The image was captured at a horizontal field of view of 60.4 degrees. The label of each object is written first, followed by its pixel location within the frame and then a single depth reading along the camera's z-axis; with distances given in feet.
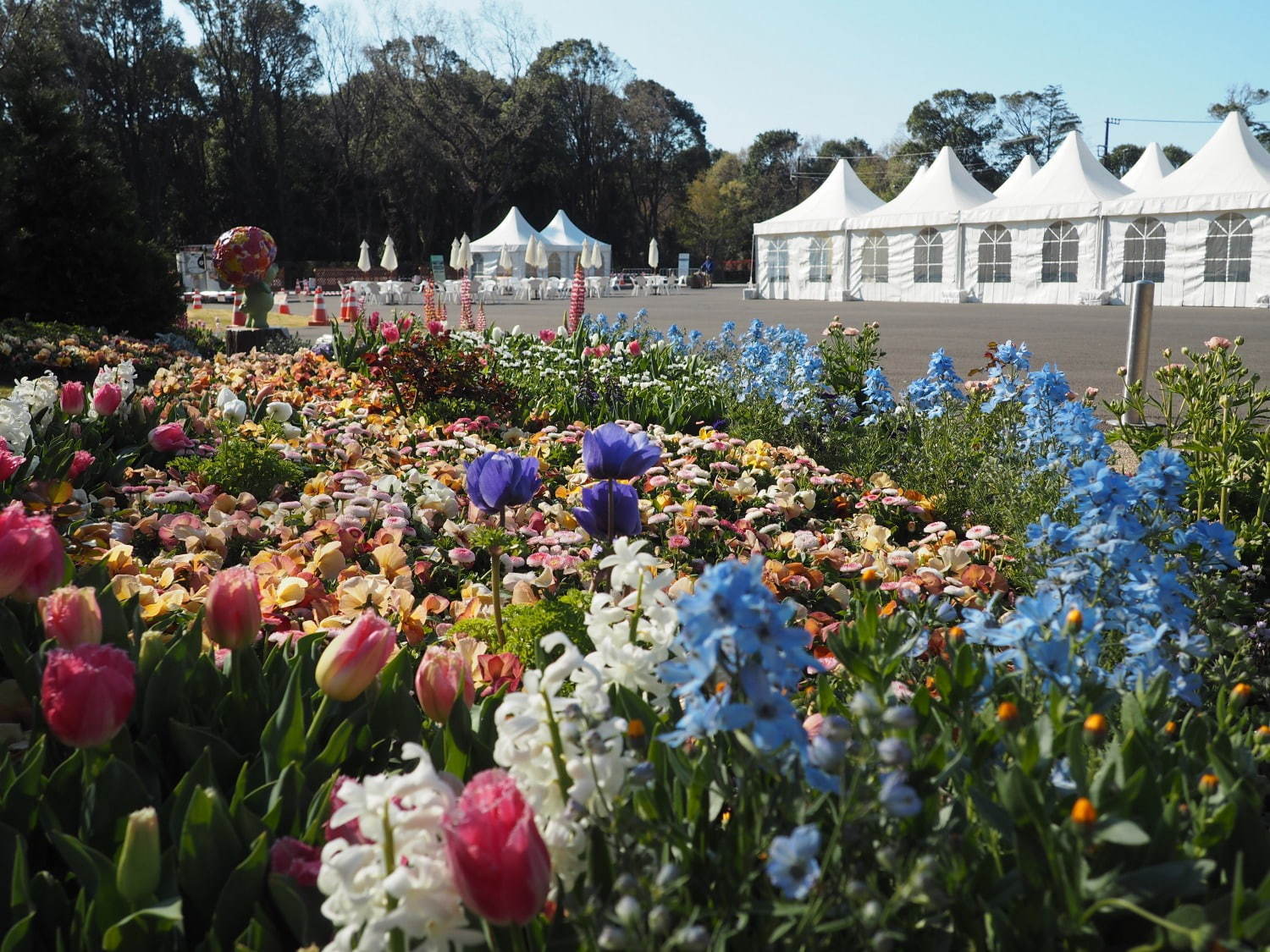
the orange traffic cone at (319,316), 53.52
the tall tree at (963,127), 233.55
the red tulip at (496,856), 2.97
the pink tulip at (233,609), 5.56
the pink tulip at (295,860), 4.00
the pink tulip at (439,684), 4.96
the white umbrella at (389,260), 77.20
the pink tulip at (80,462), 11.59
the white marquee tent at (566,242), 116.47
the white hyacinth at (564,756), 3.52
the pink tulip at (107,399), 12.49
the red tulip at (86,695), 4.30
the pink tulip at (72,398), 11.93
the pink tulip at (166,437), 13.80
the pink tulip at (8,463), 8.56
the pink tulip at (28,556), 5.66
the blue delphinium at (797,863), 2.88
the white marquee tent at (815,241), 90.22
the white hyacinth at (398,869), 3.15
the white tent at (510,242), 111.45
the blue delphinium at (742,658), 3.14
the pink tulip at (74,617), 5.11
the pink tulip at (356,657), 4.88
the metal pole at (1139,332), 18.35
